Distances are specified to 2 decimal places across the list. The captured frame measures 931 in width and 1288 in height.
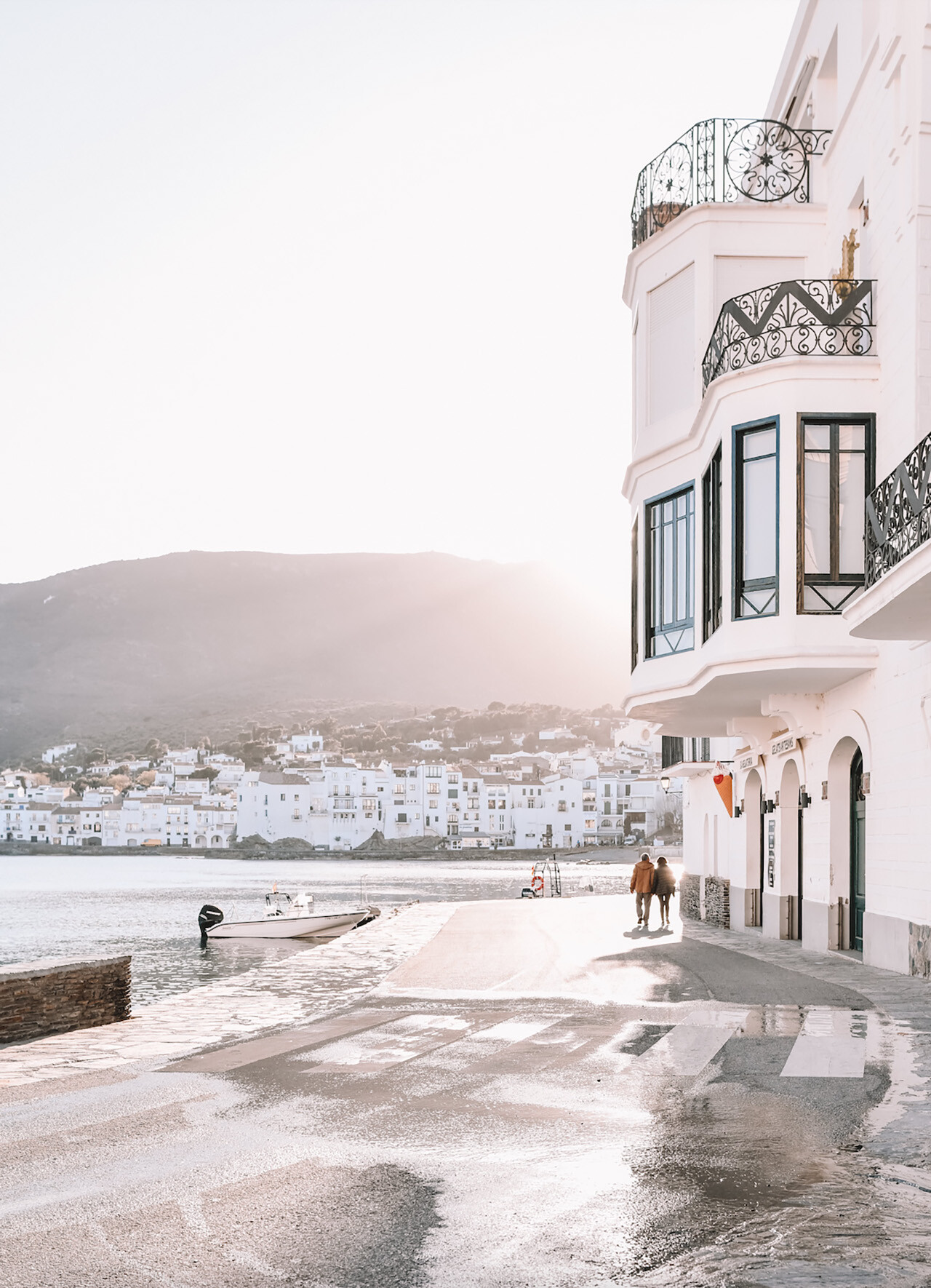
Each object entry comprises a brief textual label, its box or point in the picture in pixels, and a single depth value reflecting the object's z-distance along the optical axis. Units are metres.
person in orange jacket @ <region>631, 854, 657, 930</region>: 27.98
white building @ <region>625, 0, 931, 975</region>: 16.88
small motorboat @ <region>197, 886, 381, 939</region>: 49.12
